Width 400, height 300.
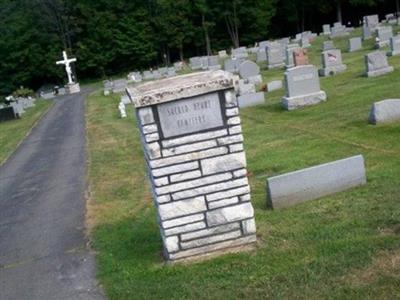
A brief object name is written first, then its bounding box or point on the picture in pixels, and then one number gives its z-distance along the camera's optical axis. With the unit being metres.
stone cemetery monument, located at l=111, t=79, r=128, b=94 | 40.98
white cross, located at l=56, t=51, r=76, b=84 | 52.43
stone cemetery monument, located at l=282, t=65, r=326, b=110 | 17.33
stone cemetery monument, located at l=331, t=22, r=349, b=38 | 43.47
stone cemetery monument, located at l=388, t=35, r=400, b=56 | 24.74
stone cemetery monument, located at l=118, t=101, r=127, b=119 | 24.17
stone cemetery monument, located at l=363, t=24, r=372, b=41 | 35.78
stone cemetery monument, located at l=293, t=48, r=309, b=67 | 25.09
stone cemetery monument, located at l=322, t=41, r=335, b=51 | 32.37
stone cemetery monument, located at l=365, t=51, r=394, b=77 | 20.14
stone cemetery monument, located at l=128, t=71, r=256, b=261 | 6.26
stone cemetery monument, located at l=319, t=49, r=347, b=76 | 23.53
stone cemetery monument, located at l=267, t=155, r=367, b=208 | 7.77
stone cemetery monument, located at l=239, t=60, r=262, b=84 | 25.12
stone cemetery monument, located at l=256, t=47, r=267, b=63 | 36.91
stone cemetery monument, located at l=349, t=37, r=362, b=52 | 31.67
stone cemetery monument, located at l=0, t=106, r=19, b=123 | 34.22
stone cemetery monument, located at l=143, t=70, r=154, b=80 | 47.47
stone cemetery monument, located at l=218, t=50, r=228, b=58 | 48.51
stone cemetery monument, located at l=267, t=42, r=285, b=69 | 32.66
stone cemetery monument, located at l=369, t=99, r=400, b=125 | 12.28
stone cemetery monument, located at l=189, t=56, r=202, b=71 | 46.53
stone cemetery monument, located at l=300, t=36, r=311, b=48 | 40.23
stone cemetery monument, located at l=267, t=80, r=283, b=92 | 22.55
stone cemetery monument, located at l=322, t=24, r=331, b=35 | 48.57
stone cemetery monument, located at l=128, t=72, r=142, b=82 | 46.64
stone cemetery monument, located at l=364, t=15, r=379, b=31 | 41.93
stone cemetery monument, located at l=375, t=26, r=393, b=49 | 29.59
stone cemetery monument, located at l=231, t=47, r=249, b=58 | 42.24
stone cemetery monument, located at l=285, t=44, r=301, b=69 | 28.28
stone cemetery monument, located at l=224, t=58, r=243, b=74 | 31.76
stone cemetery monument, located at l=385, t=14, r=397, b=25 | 44.50
